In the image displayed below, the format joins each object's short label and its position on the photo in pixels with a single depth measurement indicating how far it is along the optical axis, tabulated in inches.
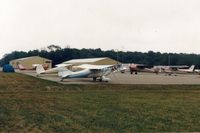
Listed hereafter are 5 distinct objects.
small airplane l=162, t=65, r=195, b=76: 2920.8
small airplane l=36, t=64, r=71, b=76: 2248.8
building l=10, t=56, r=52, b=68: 4614.9
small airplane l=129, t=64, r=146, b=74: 2972.4
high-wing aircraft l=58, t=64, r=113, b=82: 1697.8
